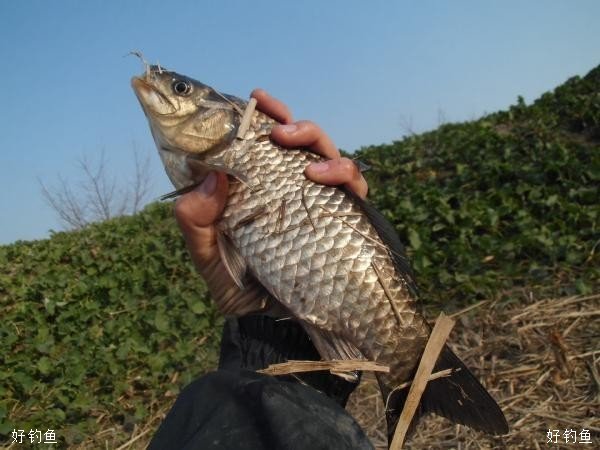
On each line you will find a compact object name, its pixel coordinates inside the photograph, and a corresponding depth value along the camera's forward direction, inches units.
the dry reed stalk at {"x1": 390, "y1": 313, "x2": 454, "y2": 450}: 13.2
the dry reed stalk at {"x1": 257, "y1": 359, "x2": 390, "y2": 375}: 13.1
